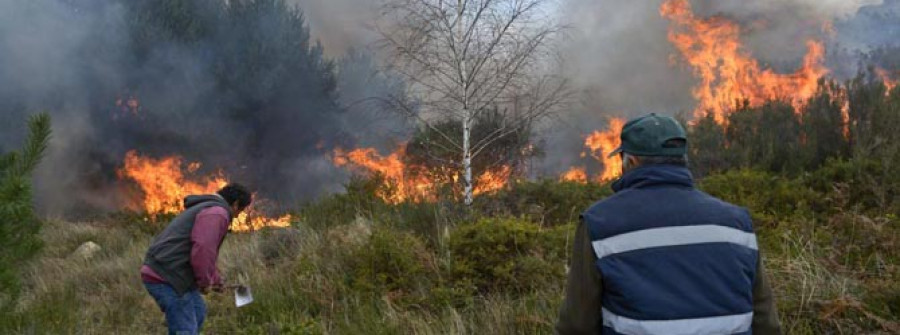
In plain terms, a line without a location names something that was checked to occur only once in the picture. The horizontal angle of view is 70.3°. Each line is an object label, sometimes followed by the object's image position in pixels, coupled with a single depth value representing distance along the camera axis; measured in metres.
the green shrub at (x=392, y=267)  5.61
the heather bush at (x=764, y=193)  7.56
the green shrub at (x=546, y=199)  9.09
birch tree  9.70
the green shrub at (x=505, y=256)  5.39
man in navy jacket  1.88
